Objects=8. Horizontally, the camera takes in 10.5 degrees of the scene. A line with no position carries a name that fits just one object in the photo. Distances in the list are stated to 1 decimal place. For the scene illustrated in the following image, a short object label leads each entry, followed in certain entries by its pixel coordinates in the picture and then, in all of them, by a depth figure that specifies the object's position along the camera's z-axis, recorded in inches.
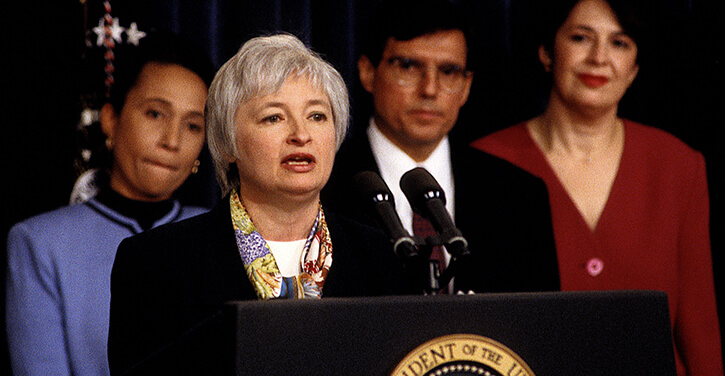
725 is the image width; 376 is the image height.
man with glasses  219.7
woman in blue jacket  215.1
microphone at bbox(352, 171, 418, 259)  192.2
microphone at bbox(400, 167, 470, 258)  193.1
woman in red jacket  221.9
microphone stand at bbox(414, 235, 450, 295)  197.9
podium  170.9
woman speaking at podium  207.8
